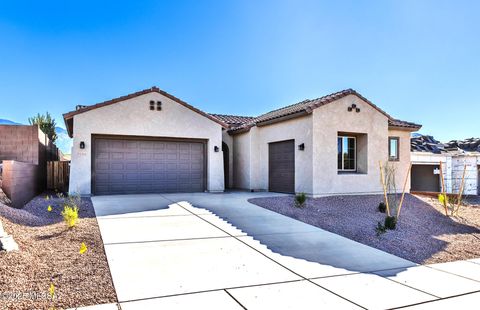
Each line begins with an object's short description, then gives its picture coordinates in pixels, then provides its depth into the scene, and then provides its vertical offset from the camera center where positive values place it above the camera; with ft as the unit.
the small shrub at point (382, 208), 39.06 -5.67
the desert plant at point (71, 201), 34.11 -4.41
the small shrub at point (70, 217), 23.77 -3.98
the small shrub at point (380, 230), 28.63 -6.08
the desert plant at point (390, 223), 30.07 -5.70
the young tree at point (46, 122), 76.48 +8.69
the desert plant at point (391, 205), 30.14 -5.49
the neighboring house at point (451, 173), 70.95 -3.11
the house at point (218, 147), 45.42 +1.85
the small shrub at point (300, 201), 38.09 -4.70
